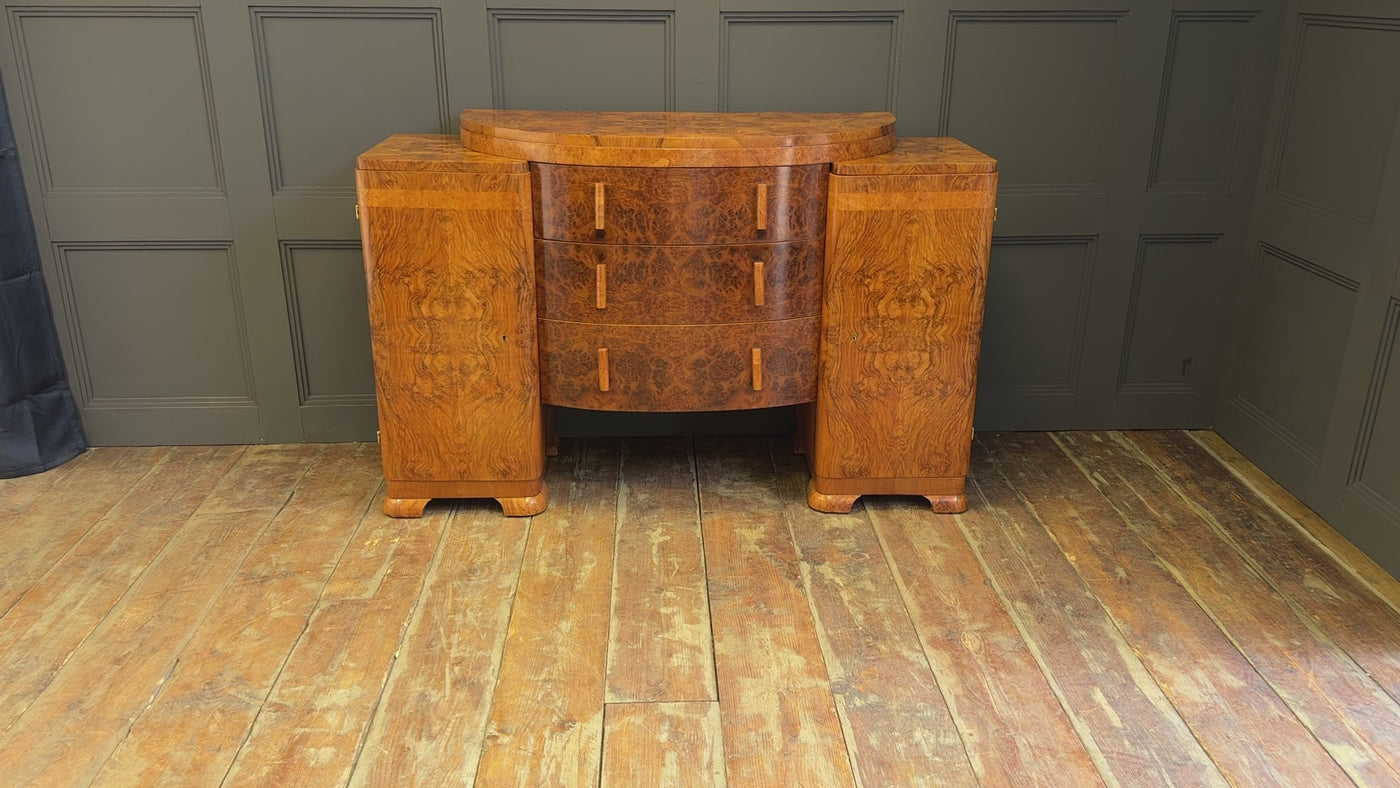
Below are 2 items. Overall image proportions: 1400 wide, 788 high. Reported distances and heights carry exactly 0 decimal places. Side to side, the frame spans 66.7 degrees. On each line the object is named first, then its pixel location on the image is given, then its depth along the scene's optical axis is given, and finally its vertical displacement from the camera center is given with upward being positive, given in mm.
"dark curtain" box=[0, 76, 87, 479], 2547 -753
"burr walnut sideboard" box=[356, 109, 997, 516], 2213 -494
